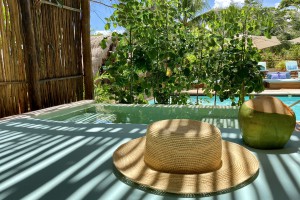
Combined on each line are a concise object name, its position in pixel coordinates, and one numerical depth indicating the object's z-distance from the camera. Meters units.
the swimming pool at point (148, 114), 2.52
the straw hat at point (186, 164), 0.88
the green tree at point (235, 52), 2.93
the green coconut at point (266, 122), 1.22
